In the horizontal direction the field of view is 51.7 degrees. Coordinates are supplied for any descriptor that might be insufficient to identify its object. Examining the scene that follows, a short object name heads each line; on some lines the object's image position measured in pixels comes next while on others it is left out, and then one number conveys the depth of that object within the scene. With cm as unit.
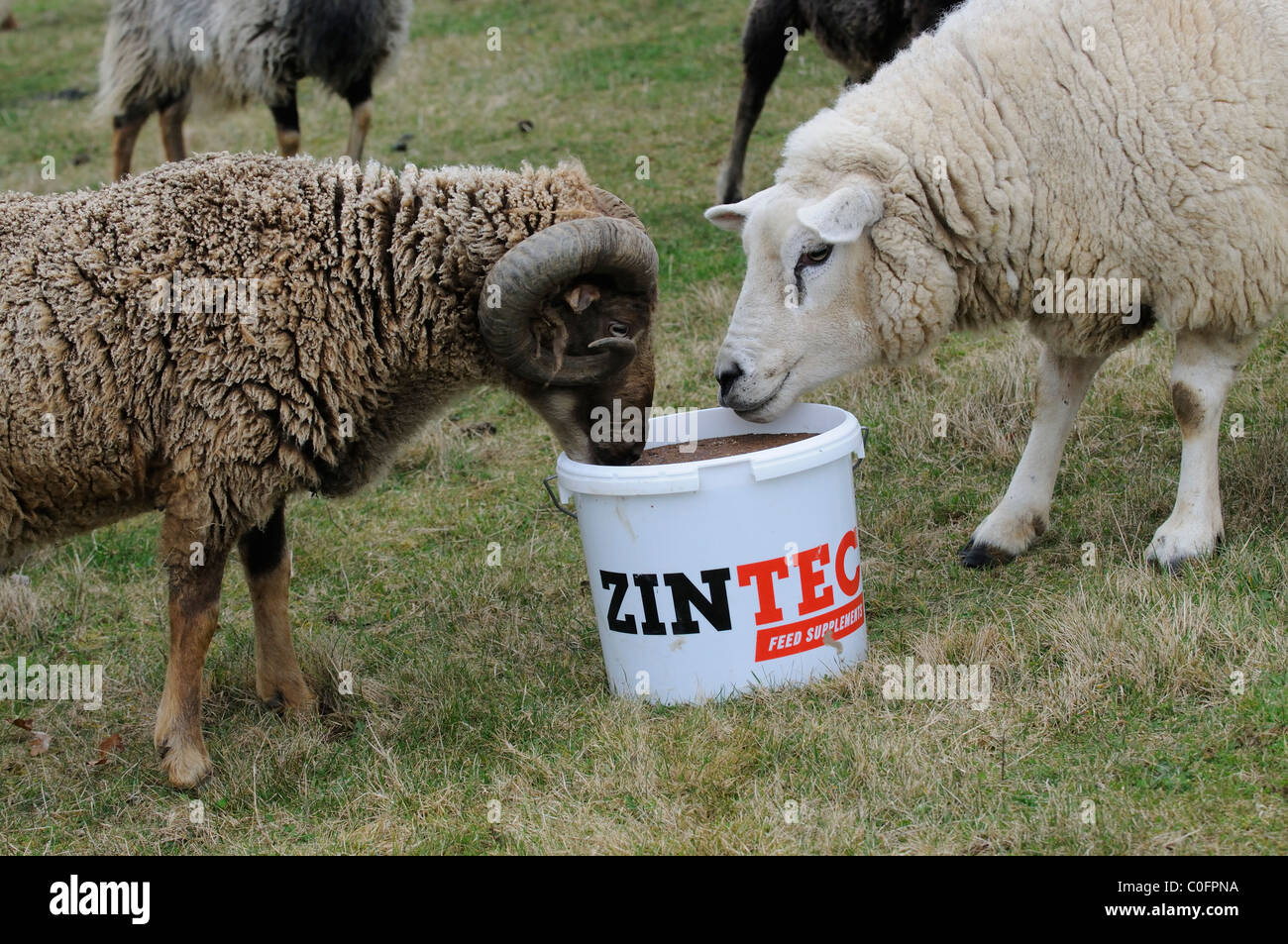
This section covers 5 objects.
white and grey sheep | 857
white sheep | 387
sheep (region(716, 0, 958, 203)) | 719
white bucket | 366
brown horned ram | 366
